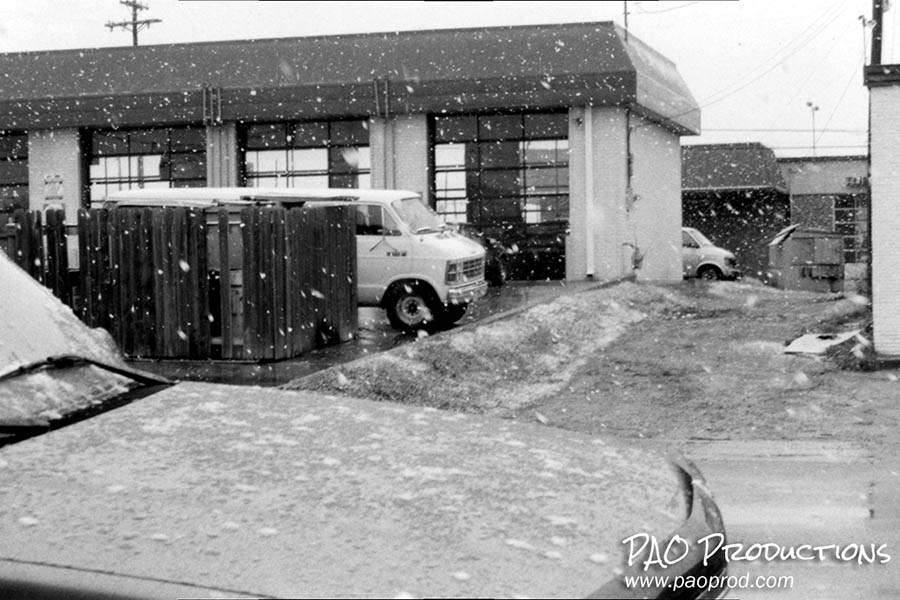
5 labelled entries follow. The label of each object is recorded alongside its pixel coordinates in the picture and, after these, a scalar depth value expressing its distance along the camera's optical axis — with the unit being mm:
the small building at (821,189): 49500
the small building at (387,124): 29656
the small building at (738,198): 47562
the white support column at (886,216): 16328
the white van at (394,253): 18781
